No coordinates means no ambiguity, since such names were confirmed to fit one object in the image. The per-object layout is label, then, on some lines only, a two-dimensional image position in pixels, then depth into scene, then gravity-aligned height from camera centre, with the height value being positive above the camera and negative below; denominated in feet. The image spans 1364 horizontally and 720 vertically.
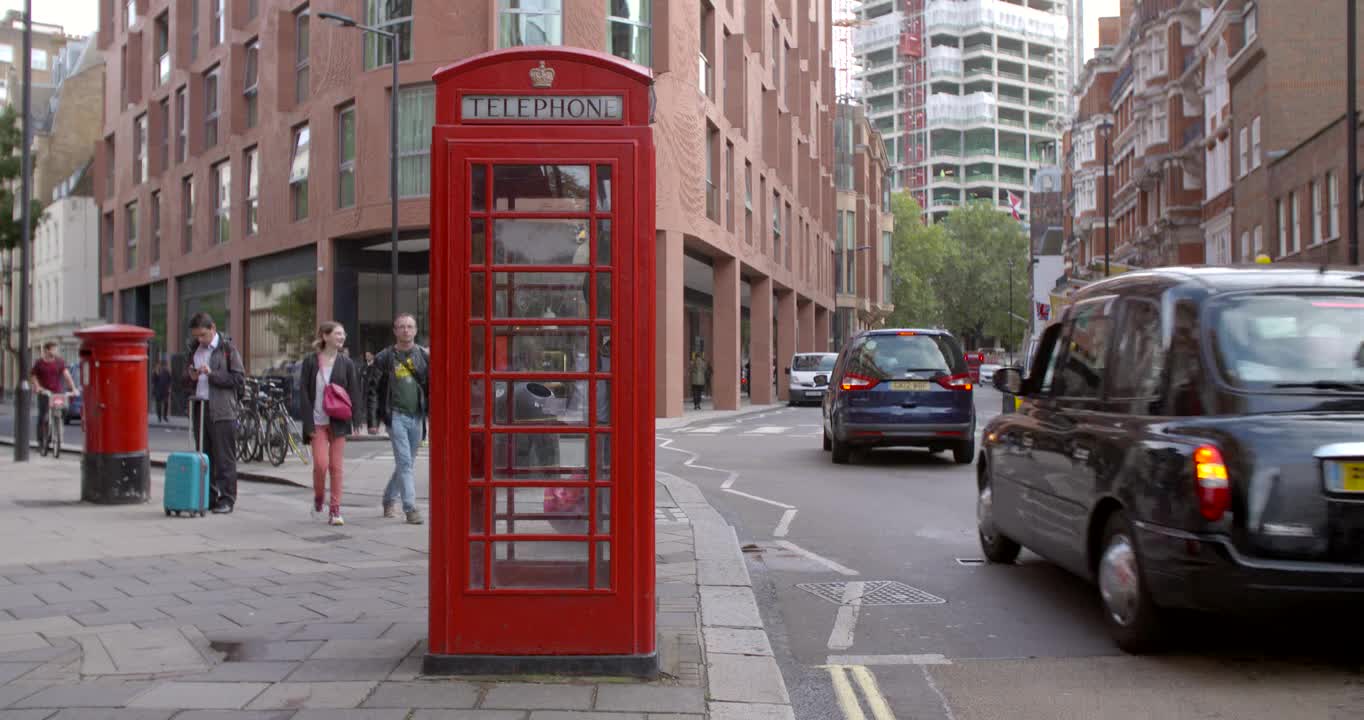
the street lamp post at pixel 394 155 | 74.28 +13.67
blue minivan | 48.83 -0.80
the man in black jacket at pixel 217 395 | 35.17 -0.58
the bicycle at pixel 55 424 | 61.87 -2.50
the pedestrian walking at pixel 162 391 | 107.24 -1.44
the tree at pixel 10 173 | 98.99 +17.59
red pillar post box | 36.04 -1.17
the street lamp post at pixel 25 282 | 58.08 +4.64
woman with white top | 33.22 -0.76
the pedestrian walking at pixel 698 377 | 121.60 -0.43
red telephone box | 15.47 +0.48
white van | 129.49 -0.19
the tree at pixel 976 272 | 371.97 +30.18
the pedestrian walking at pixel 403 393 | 32.45 -0.50
